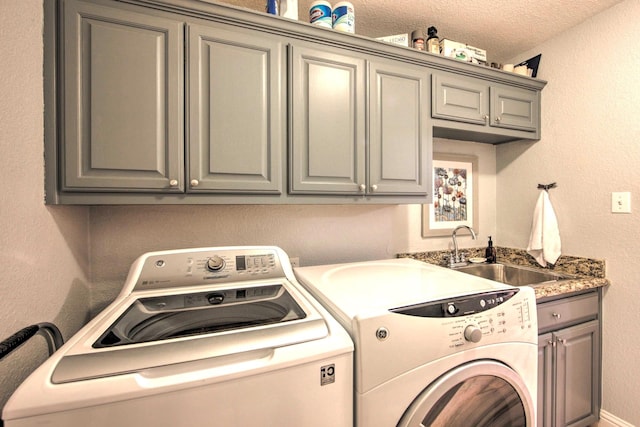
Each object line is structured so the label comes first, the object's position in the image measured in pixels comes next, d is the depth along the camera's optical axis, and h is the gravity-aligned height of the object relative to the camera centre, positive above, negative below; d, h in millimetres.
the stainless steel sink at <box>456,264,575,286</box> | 1808 -459
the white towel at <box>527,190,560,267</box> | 1773 -162
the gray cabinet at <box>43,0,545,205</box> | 990 +459
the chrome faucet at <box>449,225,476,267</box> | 1964 -357
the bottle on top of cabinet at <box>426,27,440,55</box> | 1593 +1004
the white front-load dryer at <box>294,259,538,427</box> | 794 -458
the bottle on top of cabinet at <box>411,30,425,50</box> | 1557 +998
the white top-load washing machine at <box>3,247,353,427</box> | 558 -372
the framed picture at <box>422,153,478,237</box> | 2041 +110
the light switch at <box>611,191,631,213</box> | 1501 +42
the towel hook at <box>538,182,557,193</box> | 1844 +163
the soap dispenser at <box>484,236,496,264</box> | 2119 -351
